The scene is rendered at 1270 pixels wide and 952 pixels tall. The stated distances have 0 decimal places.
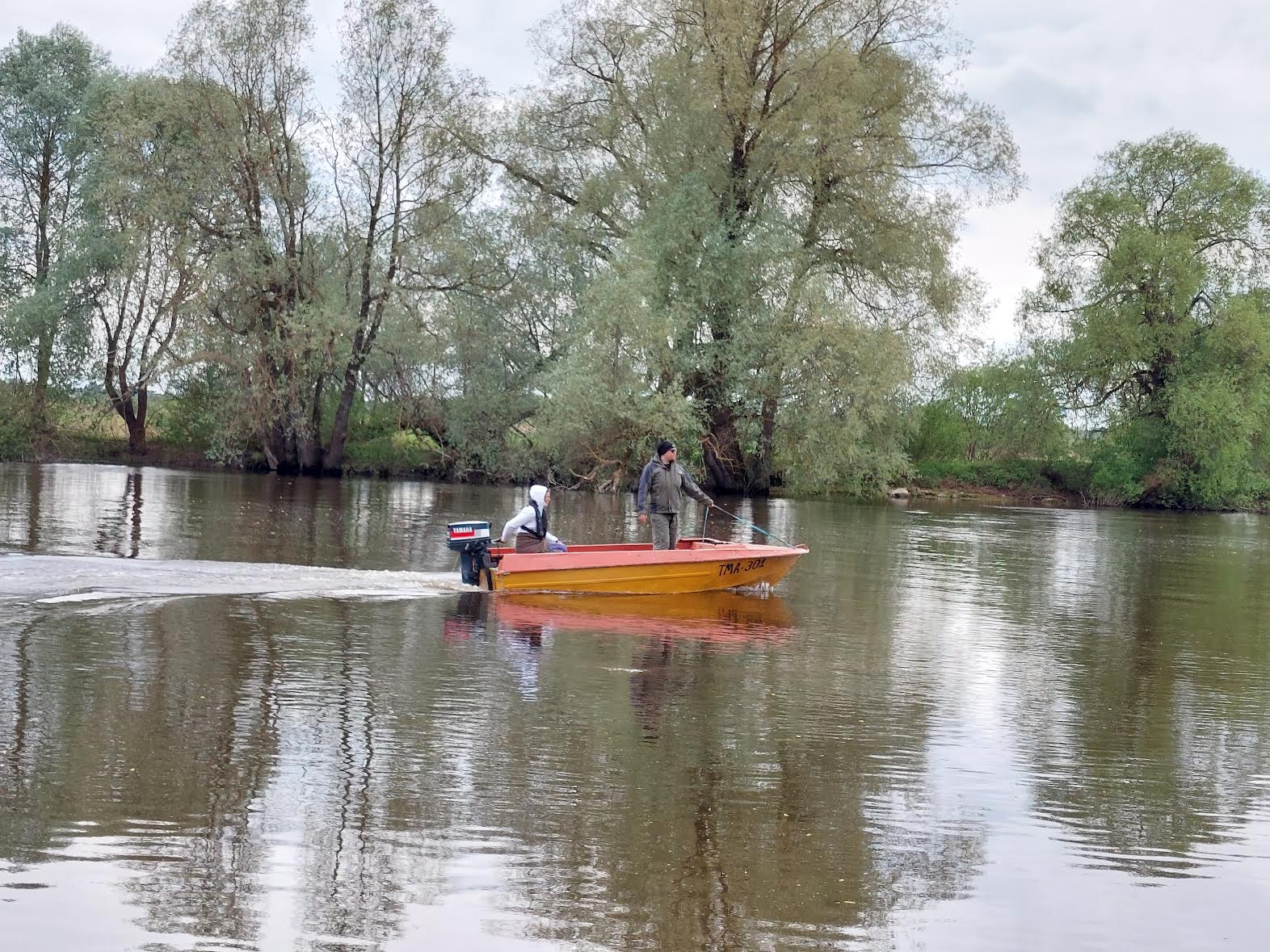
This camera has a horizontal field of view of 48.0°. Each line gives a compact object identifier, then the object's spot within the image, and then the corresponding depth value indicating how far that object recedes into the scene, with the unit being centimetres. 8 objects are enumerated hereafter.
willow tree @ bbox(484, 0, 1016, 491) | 4291
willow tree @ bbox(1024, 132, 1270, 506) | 5491
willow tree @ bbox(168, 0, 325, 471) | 4616
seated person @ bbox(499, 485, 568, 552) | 1873
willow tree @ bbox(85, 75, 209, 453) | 4581
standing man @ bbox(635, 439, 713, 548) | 1975
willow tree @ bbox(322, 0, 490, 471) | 4772
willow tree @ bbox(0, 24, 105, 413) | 5119
